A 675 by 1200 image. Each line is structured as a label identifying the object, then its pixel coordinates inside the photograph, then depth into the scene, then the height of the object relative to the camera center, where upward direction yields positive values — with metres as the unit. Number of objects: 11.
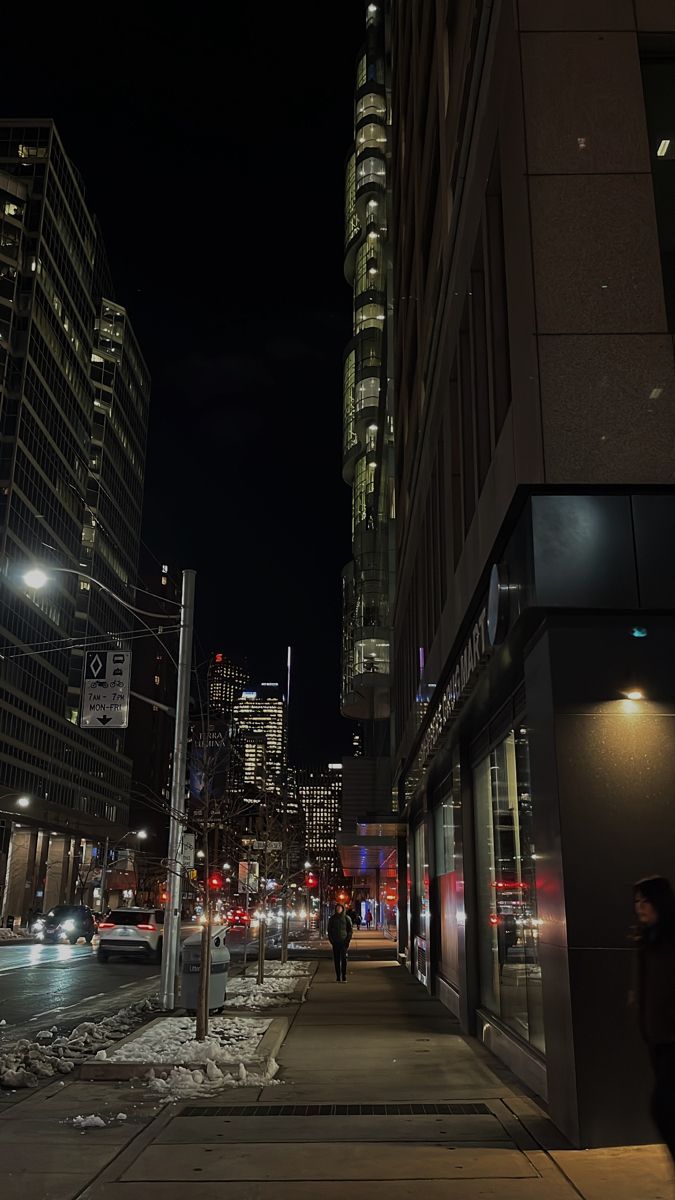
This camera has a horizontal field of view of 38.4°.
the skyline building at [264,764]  67.72 +20.75
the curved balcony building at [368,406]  58.53 +33.79
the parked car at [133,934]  30.81 -1.09
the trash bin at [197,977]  14.41 -1.12
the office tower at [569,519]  7.54 +3.26
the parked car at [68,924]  45.56 -1.18
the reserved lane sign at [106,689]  17.61 +3.72
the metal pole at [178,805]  16.38 +1.58
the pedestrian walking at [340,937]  23.44 -0.86
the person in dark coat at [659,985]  5.34 -0.46
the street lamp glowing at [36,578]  15.89 +5.12
